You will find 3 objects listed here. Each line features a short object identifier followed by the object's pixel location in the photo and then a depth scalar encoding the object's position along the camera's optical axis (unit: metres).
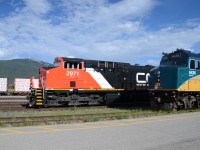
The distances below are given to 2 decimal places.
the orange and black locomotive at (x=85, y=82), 20.19
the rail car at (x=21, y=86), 44.36
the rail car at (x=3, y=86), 42.84
